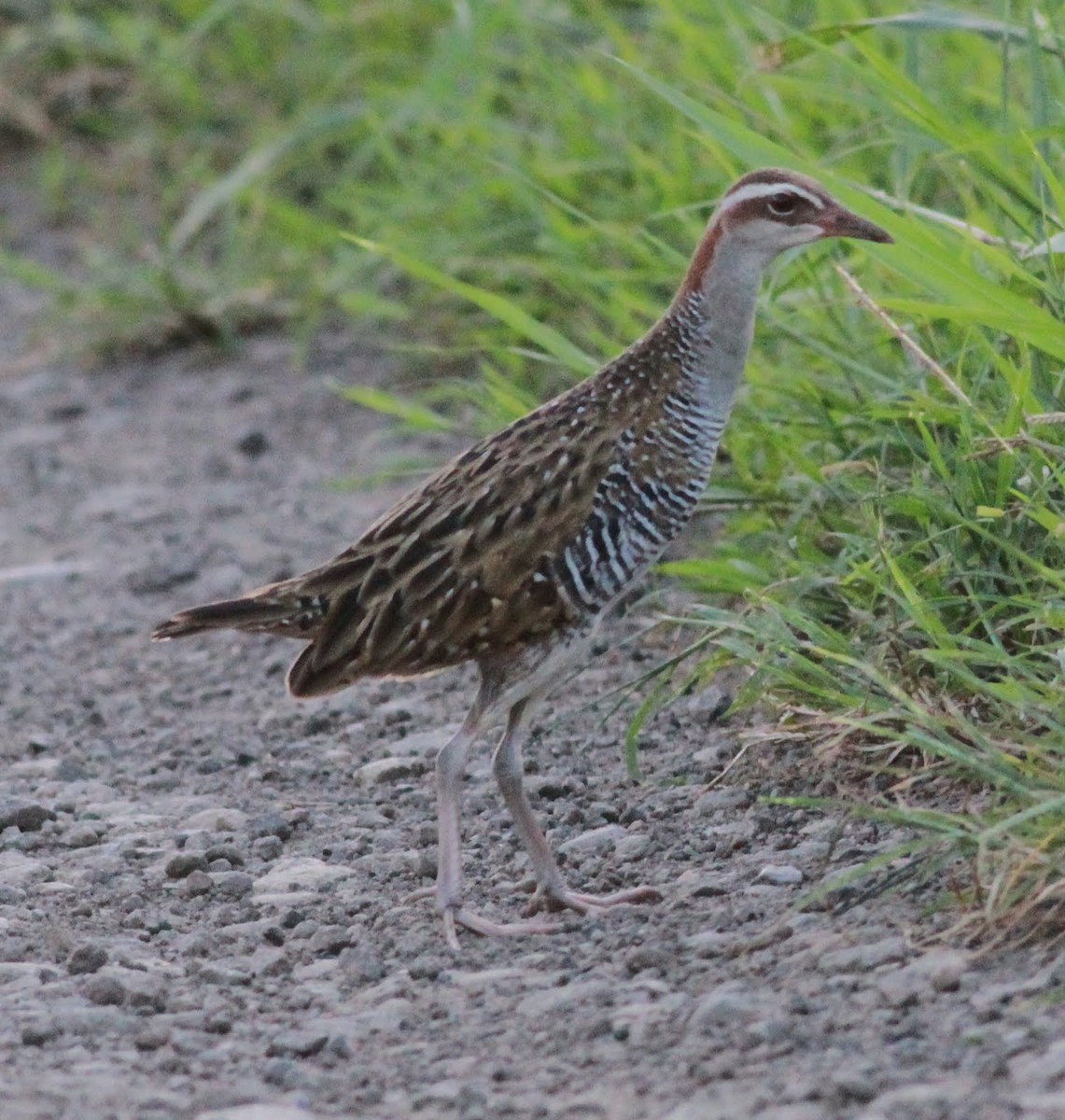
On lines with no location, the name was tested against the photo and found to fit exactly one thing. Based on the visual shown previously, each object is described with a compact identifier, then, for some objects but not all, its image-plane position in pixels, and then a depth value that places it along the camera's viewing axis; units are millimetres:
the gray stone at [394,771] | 9898
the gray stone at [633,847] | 8664
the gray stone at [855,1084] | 6027
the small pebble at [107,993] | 7500
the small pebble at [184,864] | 8812
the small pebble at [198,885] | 8648
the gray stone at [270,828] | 9266
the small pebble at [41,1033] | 7148
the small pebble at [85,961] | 7793
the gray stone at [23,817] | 9453
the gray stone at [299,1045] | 7074
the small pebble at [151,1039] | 7152
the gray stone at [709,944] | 7371
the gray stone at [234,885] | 8656
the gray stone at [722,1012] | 6723
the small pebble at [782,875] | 7824
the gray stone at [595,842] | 8844
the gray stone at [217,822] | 9375
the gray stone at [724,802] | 8758
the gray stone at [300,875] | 8625
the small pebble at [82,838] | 9312
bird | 8266
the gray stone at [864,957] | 6926
